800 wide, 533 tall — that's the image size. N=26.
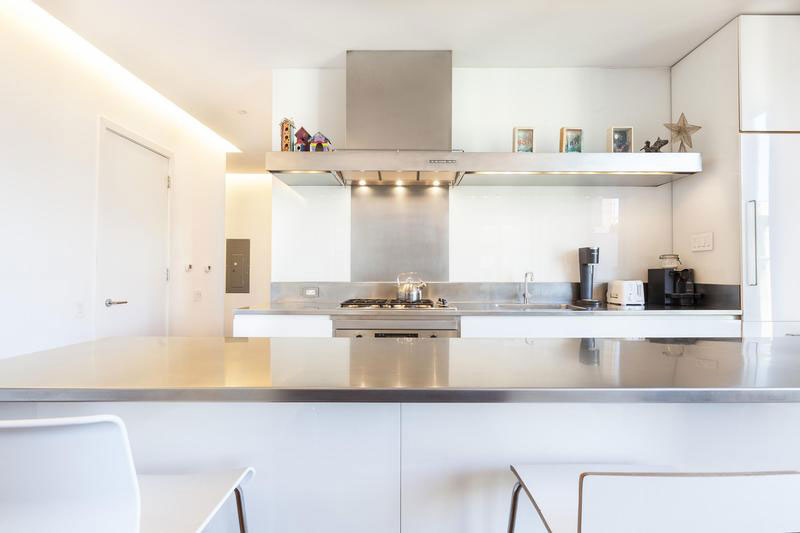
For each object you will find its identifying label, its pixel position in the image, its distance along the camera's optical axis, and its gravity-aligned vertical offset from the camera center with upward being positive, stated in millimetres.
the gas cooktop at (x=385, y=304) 2590 -244
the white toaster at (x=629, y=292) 2658 -161
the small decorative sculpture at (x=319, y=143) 2662 +833
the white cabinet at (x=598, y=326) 2398 -354
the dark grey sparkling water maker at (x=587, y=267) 2809 +7
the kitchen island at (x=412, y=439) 931 -409
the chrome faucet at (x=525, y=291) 2963 -174
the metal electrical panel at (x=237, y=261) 5867 +96
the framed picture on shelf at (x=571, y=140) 2836 +914
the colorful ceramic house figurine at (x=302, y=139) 2691 +872
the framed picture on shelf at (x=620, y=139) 2797 +906
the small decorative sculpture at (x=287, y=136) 2717 +899
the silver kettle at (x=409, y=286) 2844 -138
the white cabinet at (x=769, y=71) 2357 +1171
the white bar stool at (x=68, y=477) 516 -285
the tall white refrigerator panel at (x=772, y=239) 2311 +170
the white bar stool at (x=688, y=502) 513 -306
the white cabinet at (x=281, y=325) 2471 -358
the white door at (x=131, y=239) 2912 +232
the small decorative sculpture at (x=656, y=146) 2707 +843
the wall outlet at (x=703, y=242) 2592 +176
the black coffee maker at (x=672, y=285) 2731 -118
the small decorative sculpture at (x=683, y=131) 2650 +917
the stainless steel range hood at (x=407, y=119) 2725 +1030
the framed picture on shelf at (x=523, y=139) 2840 +921
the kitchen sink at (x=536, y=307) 2789 -278
